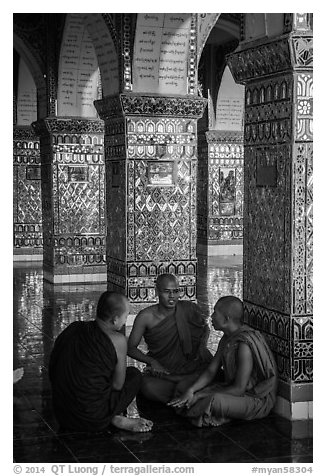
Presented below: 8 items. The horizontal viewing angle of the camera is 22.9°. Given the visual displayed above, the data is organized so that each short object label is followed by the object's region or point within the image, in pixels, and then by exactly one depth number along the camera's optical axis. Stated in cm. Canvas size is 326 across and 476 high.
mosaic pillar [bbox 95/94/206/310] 748
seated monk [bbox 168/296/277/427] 434
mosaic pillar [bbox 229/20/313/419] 443
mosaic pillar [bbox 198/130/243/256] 1386
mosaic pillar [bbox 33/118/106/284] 1014
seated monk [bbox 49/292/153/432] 423
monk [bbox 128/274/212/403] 502
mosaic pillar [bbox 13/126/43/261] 1327
